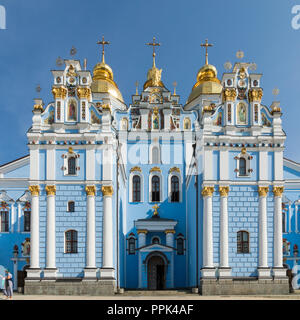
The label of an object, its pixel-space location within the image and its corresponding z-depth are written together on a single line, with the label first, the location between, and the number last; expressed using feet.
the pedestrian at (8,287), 82.79
